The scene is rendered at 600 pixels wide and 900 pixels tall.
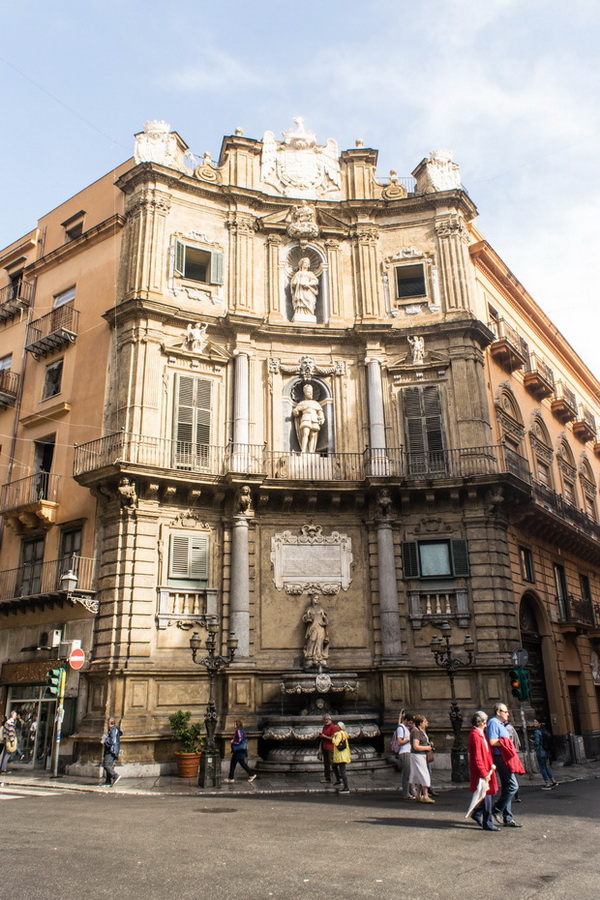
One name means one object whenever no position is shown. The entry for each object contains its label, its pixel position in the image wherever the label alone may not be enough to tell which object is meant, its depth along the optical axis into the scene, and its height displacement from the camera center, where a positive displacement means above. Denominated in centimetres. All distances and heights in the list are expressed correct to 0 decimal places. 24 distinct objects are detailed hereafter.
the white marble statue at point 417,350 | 2505 +1207
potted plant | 1872 +16
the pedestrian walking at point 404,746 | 1442 -3
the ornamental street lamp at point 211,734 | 1691 +29
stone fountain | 1881 +74
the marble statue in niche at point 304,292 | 2600 +1450
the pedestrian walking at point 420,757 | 1398 -23
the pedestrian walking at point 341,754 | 1565 -16
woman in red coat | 1069 -34
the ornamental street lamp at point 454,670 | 1786 +170
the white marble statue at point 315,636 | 2125 +289
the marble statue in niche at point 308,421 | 2414 +962
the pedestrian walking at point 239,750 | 1788 -7
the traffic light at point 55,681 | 1941 +165
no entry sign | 1944 +218
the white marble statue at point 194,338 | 2403 +1203
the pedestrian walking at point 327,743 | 1627 +5
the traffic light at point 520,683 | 1888 +137
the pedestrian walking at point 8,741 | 2017 +24
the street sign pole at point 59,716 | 1945 +83
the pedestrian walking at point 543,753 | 1775 -25
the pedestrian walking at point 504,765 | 1106 -30
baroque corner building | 2123 +850
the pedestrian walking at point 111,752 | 1719 -5
